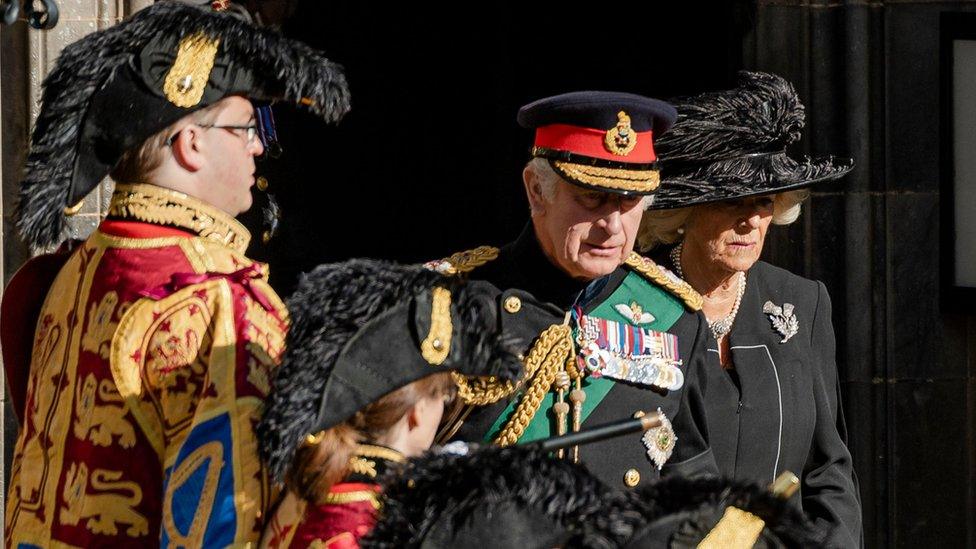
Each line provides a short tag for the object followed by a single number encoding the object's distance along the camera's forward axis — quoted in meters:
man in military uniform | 8.39
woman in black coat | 10.04
